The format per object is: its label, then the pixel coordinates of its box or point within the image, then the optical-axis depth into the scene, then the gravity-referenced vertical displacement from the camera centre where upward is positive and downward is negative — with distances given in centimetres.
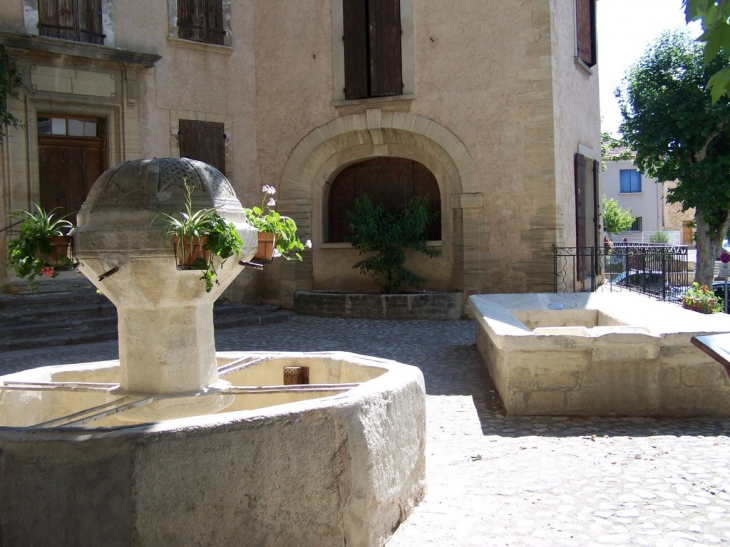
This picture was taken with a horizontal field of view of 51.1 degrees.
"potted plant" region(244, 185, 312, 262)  397 +16
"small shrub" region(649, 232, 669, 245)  3858 +95
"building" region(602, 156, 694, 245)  4144 +328
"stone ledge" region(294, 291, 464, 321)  1154 -68
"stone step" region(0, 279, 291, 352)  915 -68
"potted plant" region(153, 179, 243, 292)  334 +11
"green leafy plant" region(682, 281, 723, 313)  1053 -63
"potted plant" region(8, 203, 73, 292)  372 +10
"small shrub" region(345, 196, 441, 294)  1187 +39
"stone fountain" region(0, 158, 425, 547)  262 -66
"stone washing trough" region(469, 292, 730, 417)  548 -84
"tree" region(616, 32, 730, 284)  1756 +295
